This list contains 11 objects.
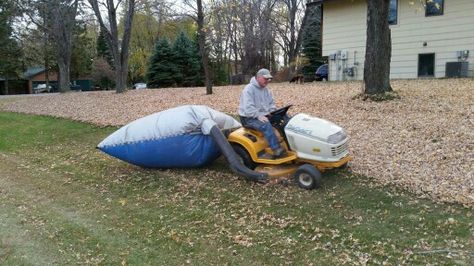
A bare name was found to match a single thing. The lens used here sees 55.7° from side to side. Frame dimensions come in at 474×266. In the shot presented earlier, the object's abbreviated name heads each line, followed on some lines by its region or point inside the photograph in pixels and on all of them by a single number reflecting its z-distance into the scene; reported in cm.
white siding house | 1873
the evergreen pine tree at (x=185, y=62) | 3322
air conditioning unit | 1838
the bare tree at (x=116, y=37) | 2042
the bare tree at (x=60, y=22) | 2598
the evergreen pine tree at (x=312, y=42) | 3278
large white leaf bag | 708
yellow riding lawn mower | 598
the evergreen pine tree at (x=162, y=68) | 3247
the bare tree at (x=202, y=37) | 1634
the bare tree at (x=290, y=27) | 3266
